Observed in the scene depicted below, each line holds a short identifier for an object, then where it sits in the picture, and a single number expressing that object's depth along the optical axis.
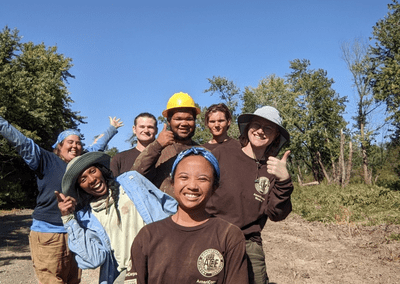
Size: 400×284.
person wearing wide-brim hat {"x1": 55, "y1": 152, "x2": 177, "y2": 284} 2.51
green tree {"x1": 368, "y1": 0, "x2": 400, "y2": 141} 16.69
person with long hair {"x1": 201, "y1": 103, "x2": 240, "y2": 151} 4.68
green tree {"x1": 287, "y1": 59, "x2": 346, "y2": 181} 33.22
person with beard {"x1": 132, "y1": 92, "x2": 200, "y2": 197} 3.22
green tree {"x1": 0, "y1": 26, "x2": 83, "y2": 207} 19.44
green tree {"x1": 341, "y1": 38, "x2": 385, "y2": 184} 28.80
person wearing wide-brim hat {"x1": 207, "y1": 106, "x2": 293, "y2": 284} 2.87
